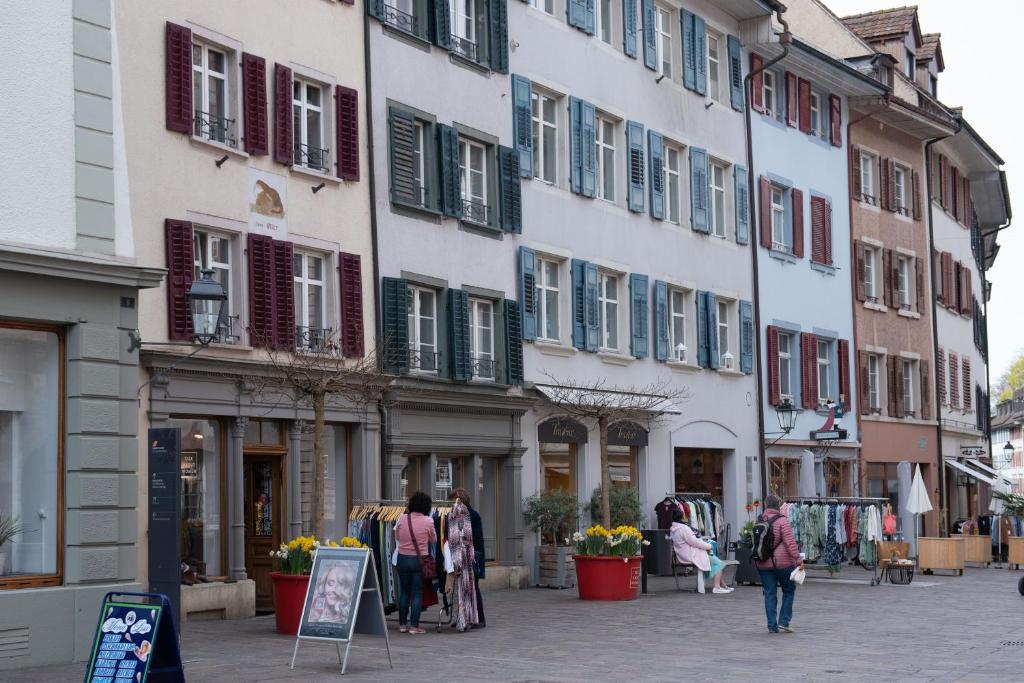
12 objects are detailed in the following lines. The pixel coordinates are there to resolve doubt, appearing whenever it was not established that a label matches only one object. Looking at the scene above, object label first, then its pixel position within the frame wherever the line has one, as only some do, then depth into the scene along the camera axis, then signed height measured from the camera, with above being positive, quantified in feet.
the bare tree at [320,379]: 63.31 +4.35
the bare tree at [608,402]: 90.68 +4.52
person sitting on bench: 89.71 -3.97
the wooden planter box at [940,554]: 115.14 -5.89
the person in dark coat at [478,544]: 66.03 -2.55
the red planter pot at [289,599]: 61.62 -4.25
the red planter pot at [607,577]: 81.35 -4.91
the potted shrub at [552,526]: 94.63 -2.77
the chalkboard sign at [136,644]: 36.68 -3.46
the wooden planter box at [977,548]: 131.95 -6.34
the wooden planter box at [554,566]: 94.38 -4.96
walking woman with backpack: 64.90 -3.36
